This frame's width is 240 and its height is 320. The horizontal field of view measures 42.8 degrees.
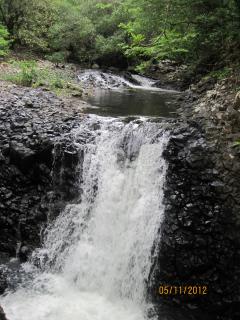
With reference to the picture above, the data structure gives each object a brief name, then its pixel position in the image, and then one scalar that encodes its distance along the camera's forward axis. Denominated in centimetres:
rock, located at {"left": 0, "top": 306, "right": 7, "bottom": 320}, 424
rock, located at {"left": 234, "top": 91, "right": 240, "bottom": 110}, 640
